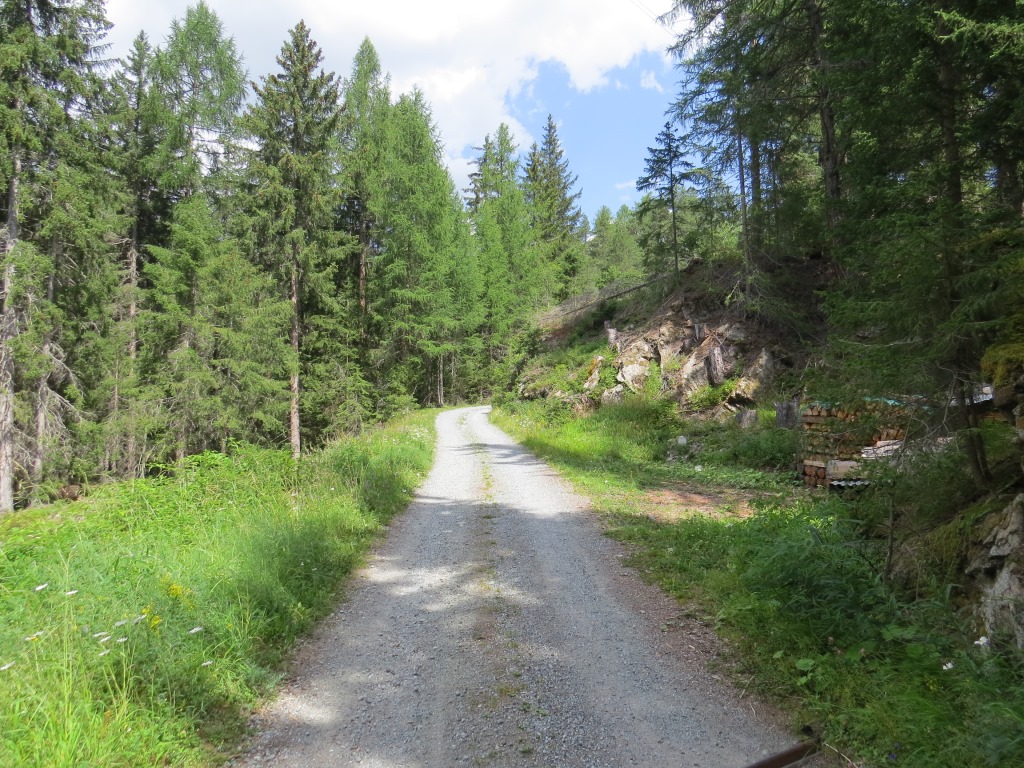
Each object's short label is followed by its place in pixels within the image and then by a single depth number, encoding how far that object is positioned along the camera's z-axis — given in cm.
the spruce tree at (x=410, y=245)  2655
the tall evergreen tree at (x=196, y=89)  2047
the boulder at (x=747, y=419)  1215
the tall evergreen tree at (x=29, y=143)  1217
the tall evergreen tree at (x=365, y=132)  2594
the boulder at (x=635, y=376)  1711
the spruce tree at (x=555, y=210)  4050
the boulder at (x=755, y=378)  1395
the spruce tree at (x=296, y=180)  2006
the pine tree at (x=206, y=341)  1728
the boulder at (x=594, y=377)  1869
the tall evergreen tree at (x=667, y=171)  1925
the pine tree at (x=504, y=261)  3544
